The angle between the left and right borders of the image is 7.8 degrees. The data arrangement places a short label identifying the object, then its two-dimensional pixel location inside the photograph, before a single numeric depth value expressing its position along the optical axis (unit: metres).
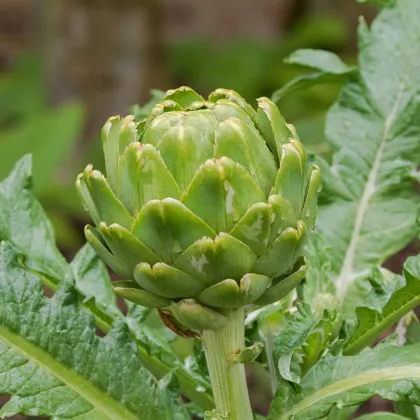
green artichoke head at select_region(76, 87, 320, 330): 1.15
